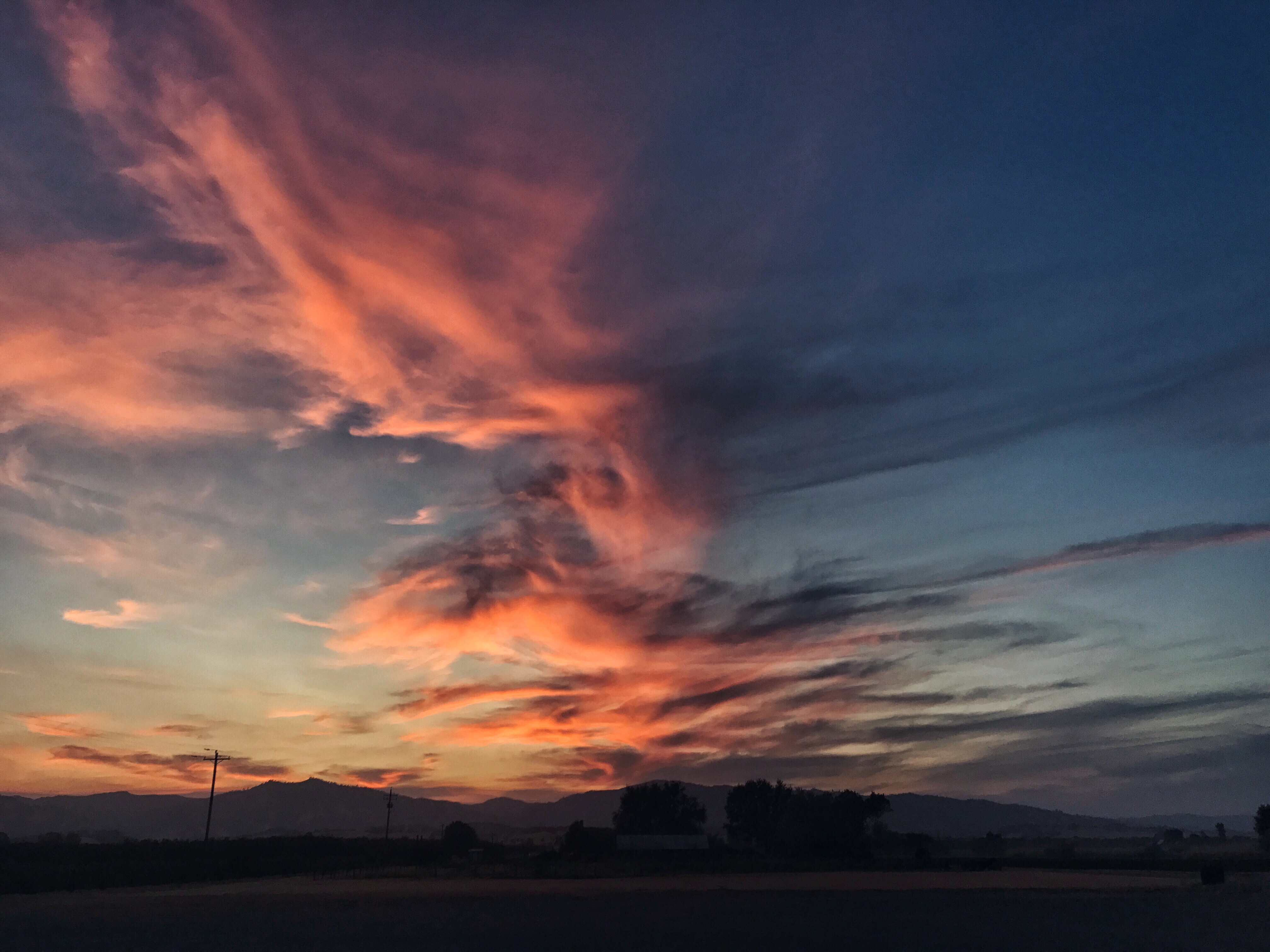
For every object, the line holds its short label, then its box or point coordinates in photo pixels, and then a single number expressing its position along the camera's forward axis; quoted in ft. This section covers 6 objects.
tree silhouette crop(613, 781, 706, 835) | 554.87
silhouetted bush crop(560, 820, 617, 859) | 412.98
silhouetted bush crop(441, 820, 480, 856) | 464.24
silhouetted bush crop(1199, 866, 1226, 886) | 237.25
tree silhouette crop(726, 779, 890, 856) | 422.00
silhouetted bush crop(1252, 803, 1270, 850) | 476.13
